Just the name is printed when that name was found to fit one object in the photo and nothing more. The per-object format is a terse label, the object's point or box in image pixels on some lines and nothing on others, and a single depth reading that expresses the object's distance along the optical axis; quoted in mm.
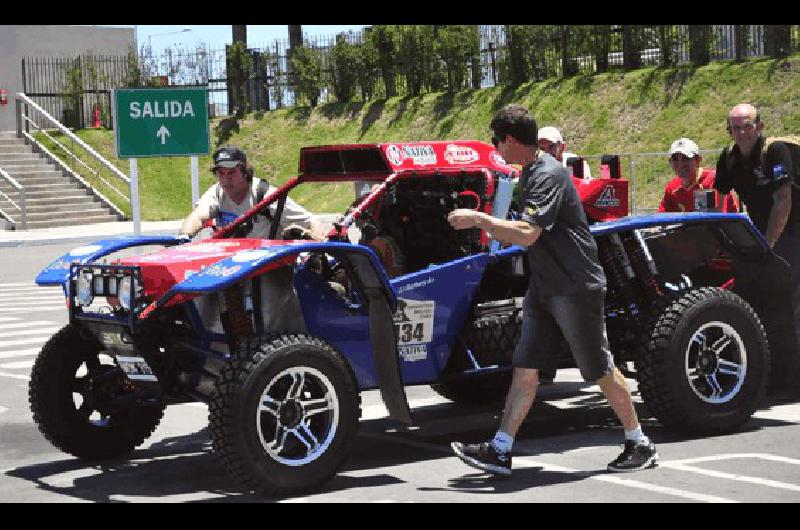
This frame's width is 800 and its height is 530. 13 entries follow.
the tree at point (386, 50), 45281
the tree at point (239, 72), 49594
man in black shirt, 9867
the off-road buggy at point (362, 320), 7445
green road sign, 16281
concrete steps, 37938
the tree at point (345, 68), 46438
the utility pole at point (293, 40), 50088
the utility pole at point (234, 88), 49688
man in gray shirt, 7586
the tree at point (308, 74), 47562
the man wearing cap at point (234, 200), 9203
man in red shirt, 10812
